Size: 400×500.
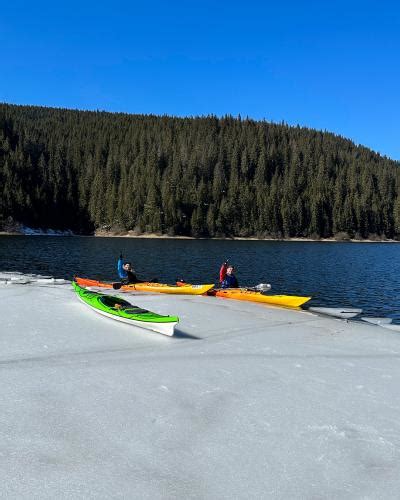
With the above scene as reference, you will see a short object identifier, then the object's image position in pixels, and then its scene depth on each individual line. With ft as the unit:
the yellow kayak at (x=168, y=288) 80.07
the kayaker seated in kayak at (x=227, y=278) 83.53
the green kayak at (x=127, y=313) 45.21
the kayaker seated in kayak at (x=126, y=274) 85.46
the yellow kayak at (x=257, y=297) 72.38
